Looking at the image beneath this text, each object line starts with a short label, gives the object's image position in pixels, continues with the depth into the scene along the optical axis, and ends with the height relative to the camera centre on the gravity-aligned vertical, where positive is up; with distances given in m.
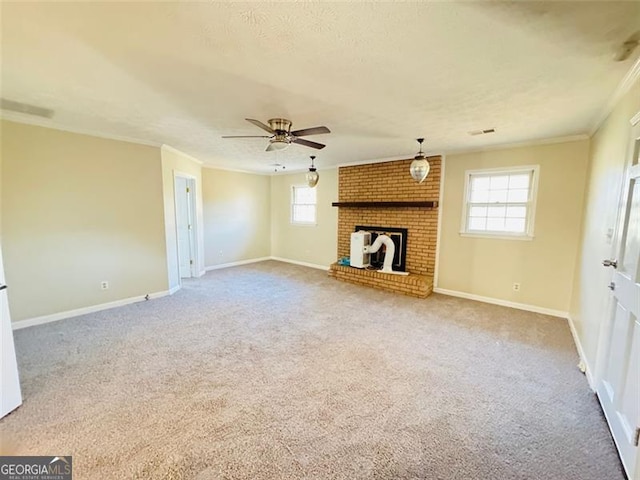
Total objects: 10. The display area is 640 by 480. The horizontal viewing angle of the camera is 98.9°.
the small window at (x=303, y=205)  6.84 +0.14
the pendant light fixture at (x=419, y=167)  3.70 +0.60
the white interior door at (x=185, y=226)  5.53 -0.36
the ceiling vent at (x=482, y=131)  3.27 +0.99
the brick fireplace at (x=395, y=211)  4.75 +0.00
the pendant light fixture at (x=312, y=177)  4.98 +0.61
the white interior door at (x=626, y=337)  1.53 -0.78
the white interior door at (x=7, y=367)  1.86 -1.11
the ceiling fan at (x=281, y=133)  2.77 +0.78
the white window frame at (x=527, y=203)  3.88 +0.15
